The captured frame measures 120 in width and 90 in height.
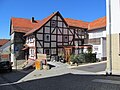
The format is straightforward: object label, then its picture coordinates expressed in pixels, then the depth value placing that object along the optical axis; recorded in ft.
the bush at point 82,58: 38.31
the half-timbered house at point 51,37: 51.04
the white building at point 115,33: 23.16
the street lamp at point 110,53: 19.74
